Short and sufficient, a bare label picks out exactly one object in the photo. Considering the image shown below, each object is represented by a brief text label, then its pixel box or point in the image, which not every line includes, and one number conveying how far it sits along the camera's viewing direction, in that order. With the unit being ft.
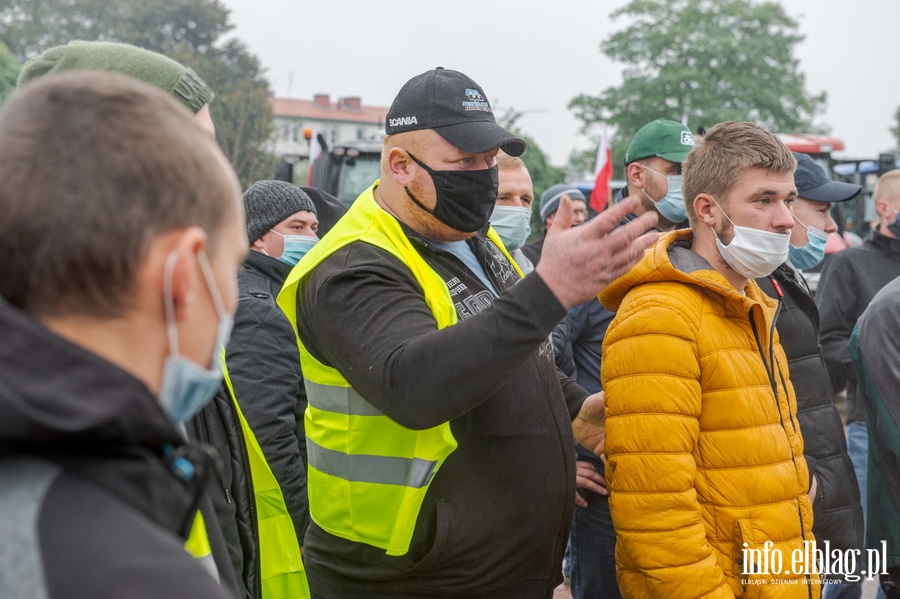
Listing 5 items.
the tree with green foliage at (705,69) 135.23
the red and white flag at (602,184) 32.32
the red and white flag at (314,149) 43.86
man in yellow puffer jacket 8.82
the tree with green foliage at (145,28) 172.45
